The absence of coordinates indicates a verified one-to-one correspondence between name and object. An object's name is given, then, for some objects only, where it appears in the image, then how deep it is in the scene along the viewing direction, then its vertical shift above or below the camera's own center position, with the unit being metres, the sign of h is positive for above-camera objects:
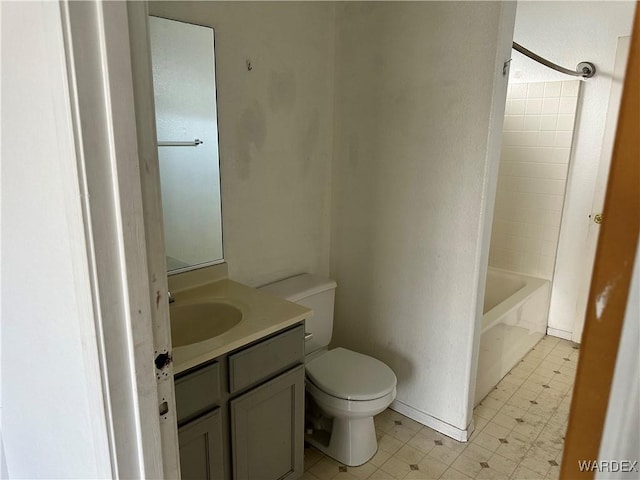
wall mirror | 1.69 +0.07
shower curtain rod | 2.81 +0.60
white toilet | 1.93 -1.00
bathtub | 2.51 -1.03
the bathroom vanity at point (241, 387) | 1.39 -0.79
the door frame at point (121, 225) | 0.65 -0.11
